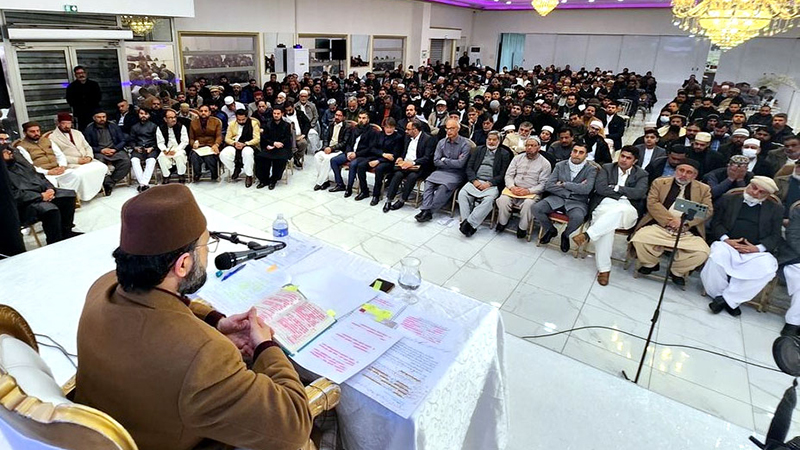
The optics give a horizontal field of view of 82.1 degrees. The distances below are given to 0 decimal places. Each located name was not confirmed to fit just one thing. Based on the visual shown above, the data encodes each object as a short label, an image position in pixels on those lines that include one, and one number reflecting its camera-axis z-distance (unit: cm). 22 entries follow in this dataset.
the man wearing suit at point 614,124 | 819
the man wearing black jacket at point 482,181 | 516
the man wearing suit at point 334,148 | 647
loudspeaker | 1269
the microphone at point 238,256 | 171
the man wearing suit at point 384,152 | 605
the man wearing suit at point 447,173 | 550
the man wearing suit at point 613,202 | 430
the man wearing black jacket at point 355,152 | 623
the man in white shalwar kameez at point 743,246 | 378
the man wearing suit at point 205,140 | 642
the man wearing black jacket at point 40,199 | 416
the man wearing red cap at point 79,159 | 538
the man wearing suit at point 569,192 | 471
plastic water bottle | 246
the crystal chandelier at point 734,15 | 602
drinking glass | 200
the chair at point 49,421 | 91
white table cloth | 149
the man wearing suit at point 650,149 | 561
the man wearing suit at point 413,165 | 583
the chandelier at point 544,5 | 918
